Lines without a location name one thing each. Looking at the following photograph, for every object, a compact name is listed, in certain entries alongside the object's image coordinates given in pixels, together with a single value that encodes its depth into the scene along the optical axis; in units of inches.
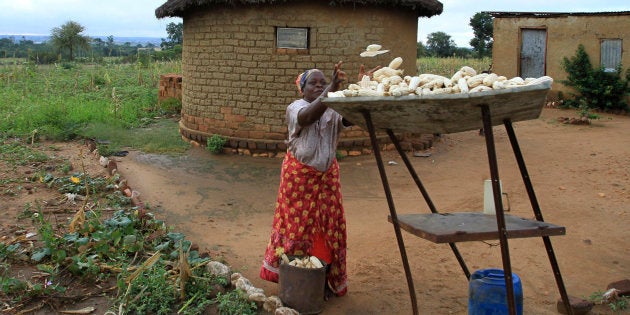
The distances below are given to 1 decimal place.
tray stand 110.3
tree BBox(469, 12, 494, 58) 1173.5
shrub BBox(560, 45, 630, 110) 551.8
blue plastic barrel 128.5
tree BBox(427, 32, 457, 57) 1600.6
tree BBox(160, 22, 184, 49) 1700.3
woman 150.5
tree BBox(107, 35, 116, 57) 1708.9
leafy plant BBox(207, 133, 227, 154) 360.8
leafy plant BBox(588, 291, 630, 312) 156.5
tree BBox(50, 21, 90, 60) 1040.8
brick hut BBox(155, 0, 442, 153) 342.6
